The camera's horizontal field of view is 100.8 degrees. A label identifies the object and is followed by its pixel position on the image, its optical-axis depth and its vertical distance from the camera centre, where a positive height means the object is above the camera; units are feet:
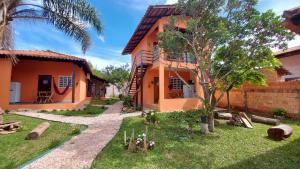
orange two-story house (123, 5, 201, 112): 26.55 +4.07
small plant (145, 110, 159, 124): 18.38 -4.28
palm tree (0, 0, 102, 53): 15.82 +10.45
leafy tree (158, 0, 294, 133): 15.02 +6.81
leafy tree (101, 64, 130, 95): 60.90 +7.46
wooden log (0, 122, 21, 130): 16.22 -4.65
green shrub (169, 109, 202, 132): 19.18 -4.62
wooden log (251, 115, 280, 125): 18.58 -4.69
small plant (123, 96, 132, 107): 32.58 -2.89
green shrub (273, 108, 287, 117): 22.11 -3.97
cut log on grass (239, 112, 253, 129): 17.77 -4.56
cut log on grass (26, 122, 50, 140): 14.15 -4.99
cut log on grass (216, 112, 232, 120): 20.65 -4.34
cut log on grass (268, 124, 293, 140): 13.90 -4.80
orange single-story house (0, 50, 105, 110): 27.45 +2.55
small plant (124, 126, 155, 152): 11.67 -5.22
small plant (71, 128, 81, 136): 15.55 -5.24
